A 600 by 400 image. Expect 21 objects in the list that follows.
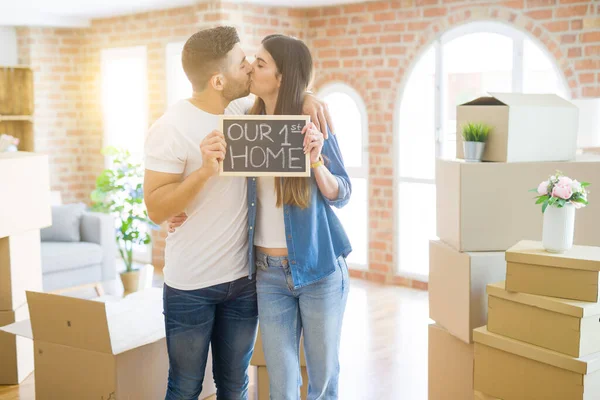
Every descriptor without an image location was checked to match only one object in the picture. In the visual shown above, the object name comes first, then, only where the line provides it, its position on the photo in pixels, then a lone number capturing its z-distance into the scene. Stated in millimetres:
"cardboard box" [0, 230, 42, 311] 3613
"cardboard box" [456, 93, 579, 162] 2795
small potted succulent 2877
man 2117
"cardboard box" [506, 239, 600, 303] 2410
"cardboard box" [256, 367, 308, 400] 3096
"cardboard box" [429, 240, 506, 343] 2789
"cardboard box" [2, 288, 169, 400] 2850
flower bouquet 2514
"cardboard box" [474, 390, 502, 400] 2664
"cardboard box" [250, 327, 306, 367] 2953
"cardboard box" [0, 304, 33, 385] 3688
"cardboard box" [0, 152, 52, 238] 3453
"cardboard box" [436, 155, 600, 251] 2801
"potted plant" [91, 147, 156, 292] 5914
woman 2107
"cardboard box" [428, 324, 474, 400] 2930
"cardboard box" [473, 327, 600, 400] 2395
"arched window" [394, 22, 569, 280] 5133
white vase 2512
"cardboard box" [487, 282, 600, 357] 2387
